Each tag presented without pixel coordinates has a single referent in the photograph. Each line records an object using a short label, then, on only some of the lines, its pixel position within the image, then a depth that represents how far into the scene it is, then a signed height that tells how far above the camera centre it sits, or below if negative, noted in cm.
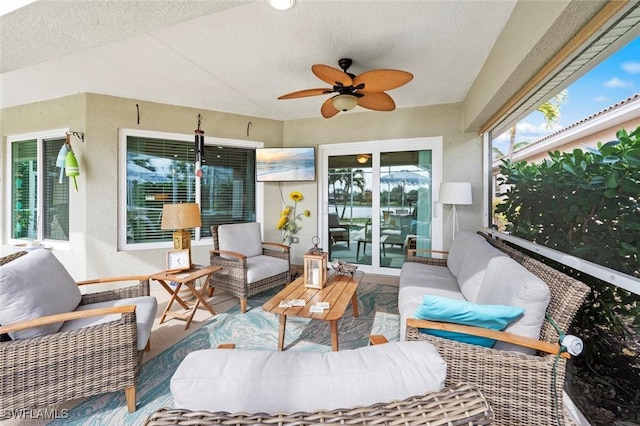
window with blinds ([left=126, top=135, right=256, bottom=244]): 382 +39
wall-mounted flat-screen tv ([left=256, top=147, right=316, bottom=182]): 443 +75
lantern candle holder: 261 -57
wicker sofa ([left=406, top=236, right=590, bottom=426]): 127 -76
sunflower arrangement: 464 -14
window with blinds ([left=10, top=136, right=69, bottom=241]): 382 +24
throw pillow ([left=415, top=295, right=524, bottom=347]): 138 -53
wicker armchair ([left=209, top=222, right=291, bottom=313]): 313 -66
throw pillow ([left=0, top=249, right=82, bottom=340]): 153 -51
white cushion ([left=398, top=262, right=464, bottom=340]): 212 -70
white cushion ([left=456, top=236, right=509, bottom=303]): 213 -47
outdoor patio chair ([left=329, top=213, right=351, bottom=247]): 464 -34
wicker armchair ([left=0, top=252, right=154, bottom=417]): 145 -87
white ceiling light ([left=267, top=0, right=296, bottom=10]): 185 +142
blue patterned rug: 166 -117
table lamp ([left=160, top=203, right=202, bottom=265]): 287 -10
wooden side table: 267 -69
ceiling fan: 212 +107
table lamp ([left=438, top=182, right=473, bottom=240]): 332 +22
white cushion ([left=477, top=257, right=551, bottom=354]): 138 -46
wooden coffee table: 204 -75
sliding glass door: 411 +17
